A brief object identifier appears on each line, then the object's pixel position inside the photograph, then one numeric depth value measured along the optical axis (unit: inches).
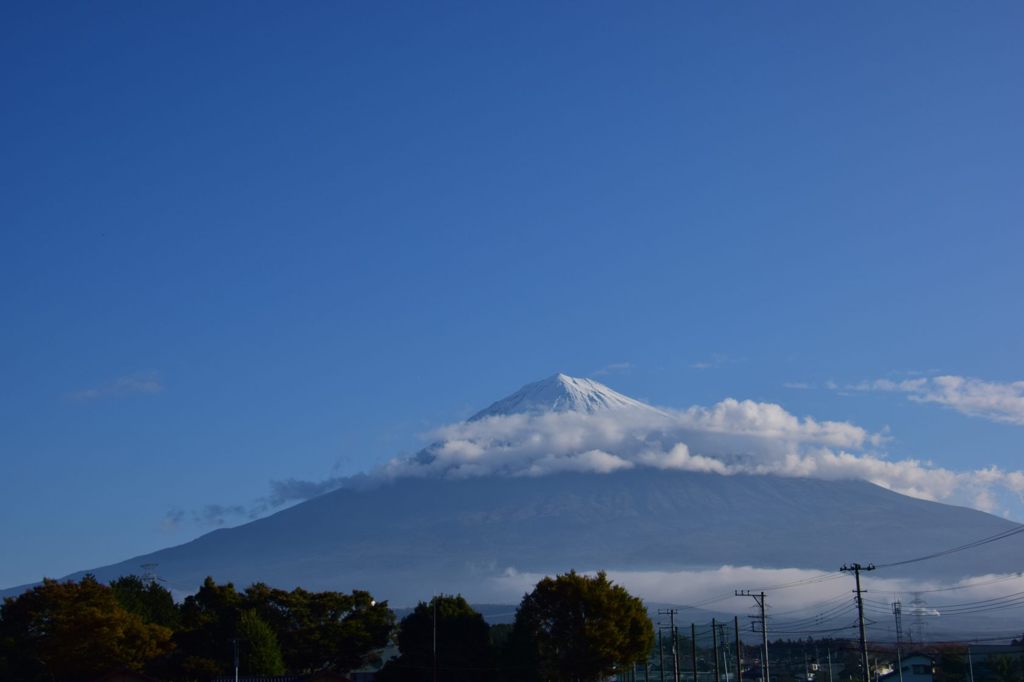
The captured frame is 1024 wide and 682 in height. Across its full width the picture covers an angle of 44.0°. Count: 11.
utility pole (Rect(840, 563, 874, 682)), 2279.2
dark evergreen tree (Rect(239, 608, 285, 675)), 3166.8
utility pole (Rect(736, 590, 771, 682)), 2625.5
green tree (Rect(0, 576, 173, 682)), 2999.5
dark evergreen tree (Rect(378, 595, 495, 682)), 3216.0
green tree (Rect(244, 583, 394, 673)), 3403.1
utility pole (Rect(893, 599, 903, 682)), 5118.1
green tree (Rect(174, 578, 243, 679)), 3201.0
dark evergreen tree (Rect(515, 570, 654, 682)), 3070.9
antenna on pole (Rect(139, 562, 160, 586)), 4187.0
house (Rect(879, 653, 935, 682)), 3907.5
